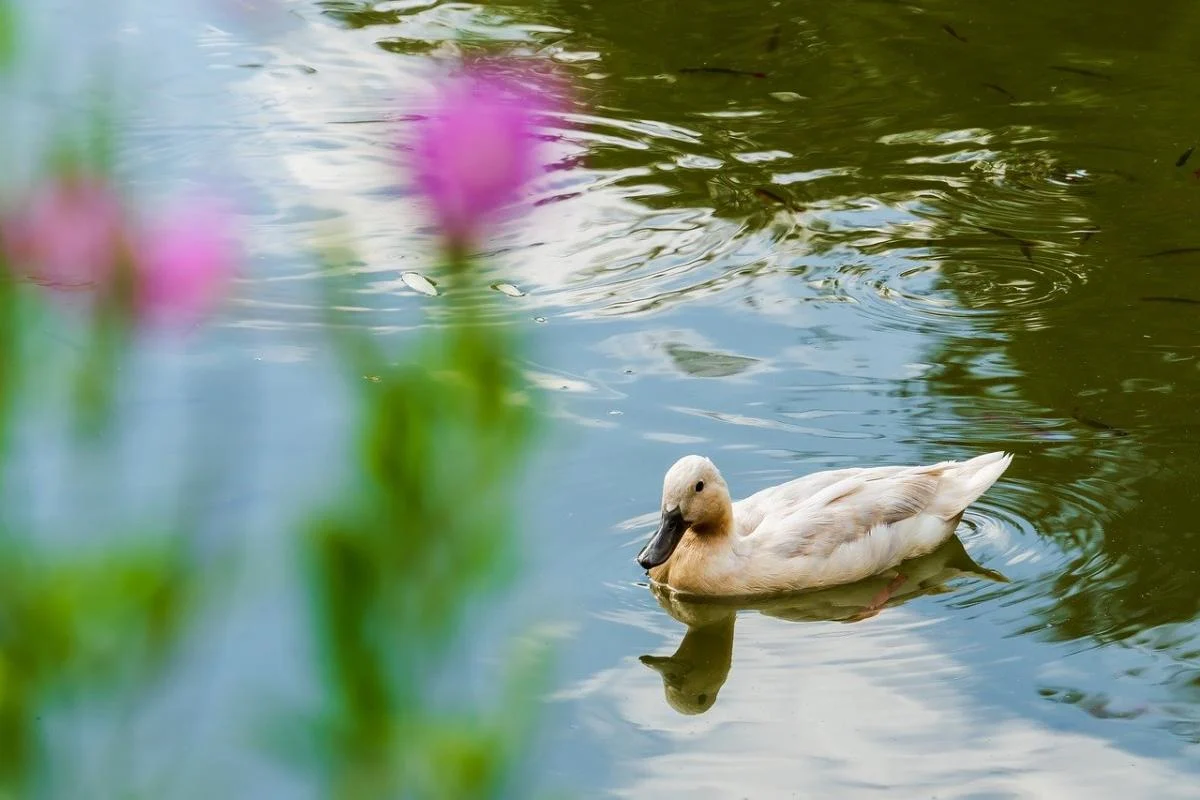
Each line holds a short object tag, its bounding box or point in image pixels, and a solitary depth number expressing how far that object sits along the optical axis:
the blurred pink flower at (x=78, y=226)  3.50
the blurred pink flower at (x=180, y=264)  3.80
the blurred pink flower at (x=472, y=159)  3.04
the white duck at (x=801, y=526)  6.67
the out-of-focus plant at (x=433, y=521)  2.94
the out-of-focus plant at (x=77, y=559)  3.26
